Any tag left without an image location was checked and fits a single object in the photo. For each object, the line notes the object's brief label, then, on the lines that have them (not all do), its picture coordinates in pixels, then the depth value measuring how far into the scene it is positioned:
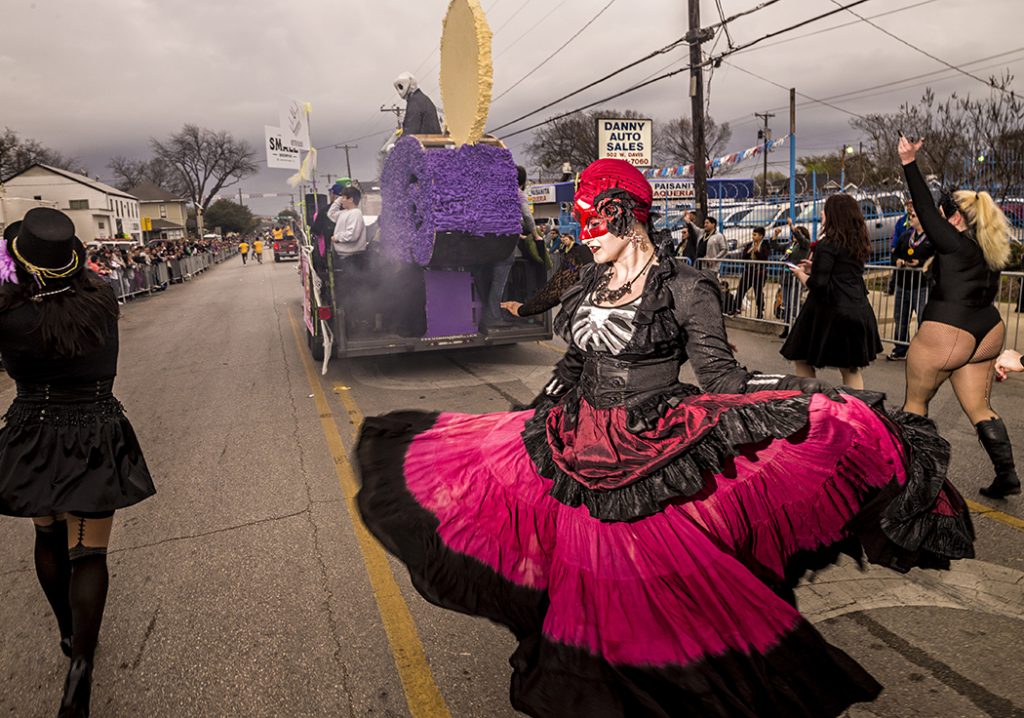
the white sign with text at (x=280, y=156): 11.41
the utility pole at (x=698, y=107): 15.16
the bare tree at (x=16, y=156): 47.59
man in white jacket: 8.24
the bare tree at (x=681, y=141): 66.88
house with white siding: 55.53
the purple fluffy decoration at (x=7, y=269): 2.58
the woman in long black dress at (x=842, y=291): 5.19
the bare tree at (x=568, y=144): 65.62
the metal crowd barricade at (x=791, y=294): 8.98
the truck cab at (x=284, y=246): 47.44
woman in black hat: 2.59
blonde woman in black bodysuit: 4.07
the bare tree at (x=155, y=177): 91.62
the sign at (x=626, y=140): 16.52
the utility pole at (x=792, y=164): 17.25
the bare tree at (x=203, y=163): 88.12
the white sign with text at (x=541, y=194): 36.66
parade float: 6.46
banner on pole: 10.27
